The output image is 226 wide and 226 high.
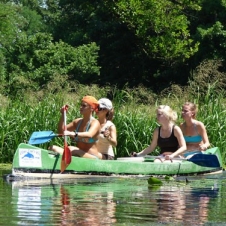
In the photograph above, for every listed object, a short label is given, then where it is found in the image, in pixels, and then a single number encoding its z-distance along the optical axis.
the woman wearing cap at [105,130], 11.71
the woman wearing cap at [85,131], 11.31
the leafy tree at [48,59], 30.23
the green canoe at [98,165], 11.27
